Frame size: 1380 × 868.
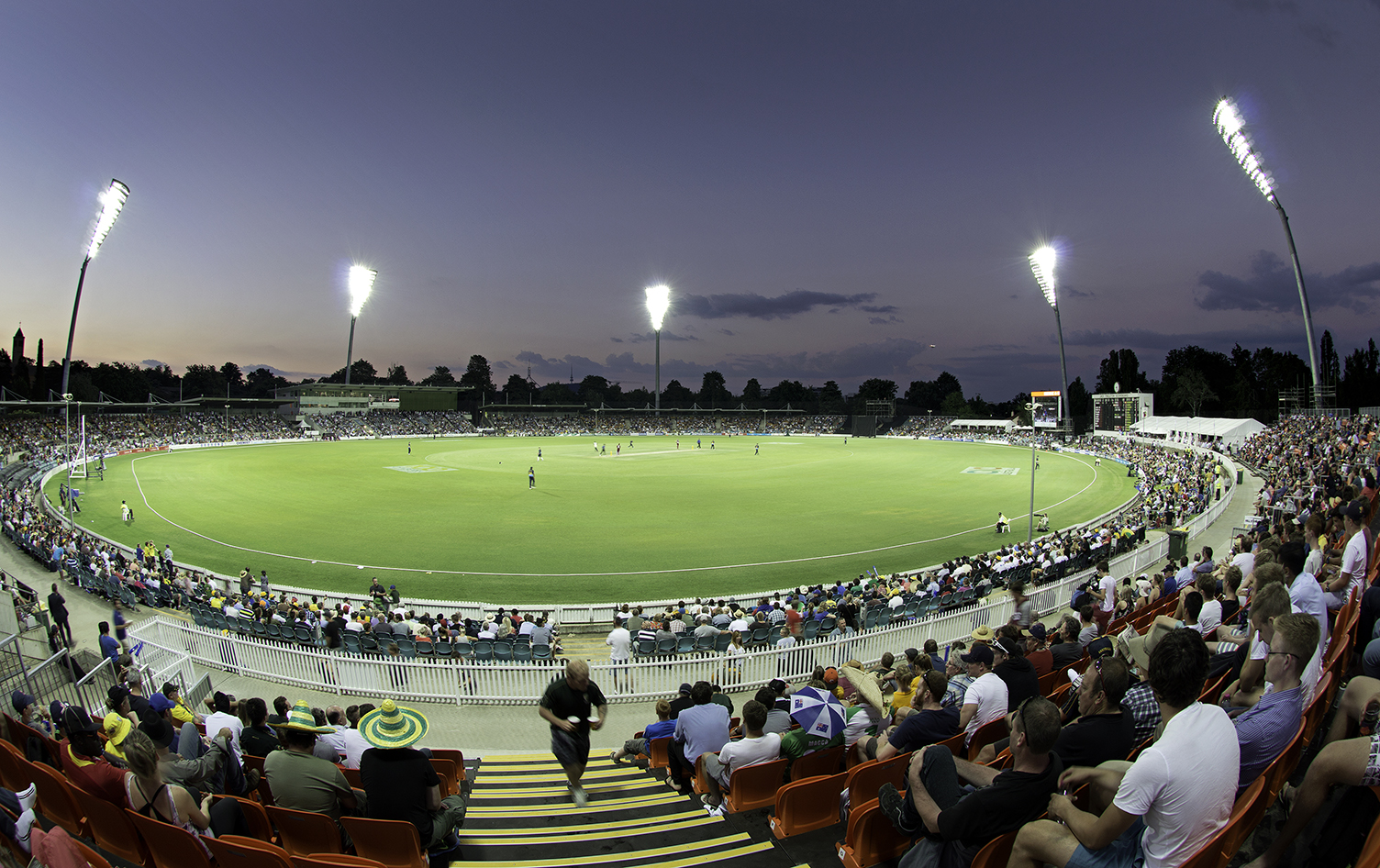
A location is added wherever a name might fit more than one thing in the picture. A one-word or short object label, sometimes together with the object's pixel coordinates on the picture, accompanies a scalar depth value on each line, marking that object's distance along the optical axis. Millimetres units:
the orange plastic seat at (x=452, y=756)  6750
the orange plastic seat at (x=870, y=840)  4480
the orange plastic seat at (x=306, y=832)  4699
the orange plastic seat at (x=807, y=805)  5164
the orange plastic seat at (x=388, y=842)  4566
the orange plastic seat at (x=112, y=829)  4703
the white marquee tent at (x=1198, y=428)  55562
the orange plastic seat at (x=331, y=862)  4202
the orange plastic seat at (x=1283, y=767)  3596
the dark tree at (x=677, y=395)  189225
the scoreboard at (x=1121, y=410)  83188
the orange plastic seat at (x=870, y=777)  5047
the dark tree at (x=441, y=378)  190375
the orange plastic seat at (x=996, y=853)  3543
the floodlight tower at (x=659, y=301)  97438
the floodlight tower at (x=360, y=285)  85625
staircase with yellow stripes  5039
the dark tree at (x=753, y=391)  186000
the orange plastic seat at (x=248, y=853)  4059
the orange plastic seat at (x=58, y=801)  5059
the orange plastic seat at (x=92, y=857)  3873
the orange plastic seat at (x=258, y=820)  4867
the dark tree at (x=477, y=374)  191500
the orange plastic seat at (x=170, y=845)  4293
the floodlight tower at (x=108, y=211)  41094
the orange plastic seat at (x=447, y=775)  6359
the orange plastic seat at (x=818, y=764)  5676
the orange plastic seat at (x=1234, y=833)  2943
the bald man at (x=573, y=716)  5961
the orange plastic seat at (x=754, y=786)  5617
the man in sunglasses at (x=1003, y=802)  3498
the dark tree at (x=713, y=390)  187138
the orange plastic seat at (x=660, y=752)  7352
